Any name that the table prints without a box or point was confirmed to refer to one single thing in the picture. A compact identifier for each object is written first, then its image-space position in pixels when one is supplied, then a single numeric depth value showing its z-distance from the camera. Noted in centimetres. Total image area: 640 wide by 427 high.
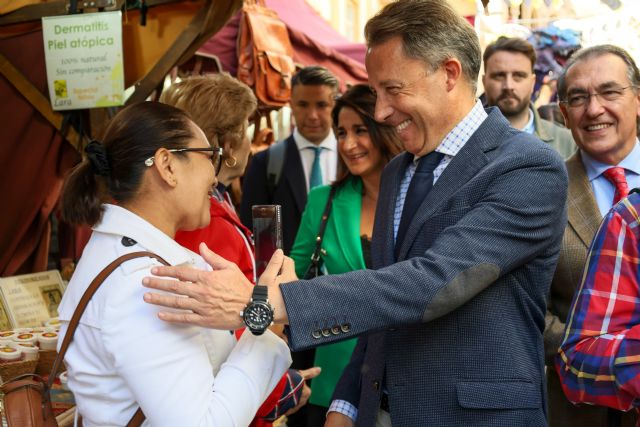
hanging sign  373
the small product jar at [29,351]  301
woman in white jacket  178
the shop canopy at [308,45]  569
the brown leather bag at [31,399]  196
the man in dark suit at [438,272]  188
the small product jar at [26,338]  313
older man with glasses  292
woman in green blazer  379
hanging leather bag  549
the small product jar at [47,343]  312
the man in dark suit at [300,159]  510
